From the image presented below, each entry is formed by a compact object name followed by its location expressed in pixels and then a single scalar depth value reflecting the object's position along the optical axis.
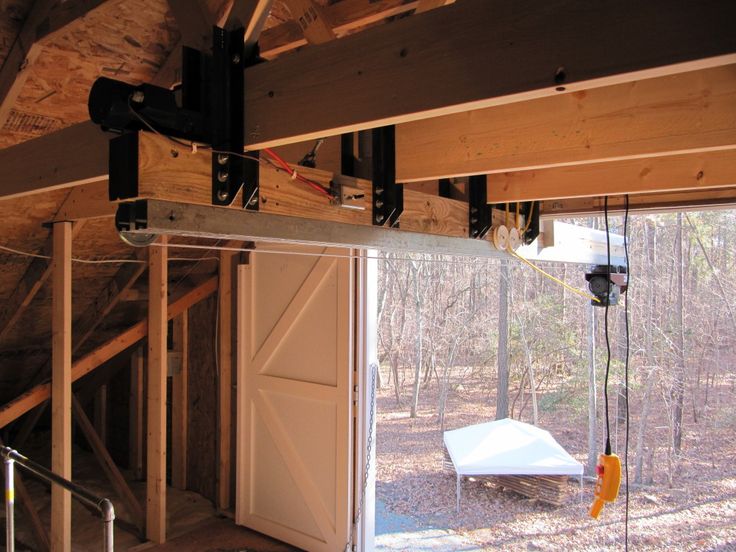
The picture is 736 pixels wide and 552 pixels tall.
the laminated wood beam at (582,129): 1.32
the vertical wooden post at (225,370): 4.82
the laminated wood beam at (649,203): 2.43
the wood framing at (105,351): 3.75
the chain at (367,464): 3.96
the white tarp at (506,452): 5.68
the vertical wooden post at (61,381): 3.58
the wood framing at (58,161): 1.72
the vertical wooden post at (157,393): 4.11
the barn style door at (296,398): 4.05
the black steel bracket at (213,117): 1.17
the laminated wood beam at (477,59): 0.76
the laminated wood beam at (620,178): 1.85
